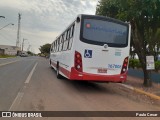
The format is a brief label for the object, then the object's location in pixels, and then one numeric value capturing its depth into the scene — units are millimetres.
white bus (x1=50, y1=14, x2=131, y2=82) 5168
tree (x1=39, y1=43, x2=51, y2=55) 62236
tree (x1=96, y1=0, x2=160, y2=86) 6224
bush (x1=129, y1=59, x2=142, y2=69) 10839
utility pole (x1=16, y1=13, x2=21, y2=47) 38316
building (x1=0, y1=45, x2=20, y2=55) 56198
